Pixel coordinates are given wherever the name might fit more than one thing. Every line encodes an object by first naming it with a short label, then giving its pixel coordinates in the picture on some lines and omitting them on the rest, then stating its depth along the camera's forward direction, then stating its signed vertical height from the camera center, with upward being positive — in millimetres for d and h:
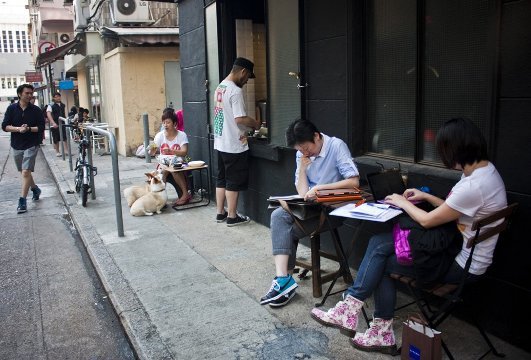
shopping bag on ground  2811 -1327
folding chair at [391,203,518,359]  2916 -1117
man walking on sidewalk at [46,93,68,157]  15430 -400
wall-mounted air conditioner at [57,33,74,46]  29531 +3923
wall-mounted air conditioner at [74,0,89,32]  17350 +3092
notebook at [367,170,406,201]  3580 -595
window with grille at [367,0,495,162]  3590 +190
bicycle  8141 -1047
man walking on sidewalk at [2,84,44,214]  8070 -342
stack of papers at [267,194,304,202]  4008 -749
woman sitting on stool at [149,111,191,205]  7635 -617
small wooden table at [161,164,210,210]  7403 -1341
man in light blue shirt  4117 -638
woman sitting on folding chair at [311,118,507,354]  2961 -713
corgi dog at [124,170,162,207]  7608 -1278
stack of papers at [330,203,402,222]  3199 -714
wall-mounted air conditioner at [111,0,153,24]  14312 +2531
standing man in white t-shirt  6121 -378
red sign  28672 +1605
